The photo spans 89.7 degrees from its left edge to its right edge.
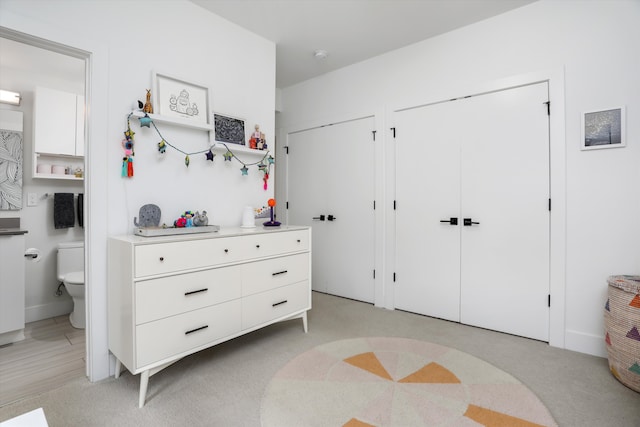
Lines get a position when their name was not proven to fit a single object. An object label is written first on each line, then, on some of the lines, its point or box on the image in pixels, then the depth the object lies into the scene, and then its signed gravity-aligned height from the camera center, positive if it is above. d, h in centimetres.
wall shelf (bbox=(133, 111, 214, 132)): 201 +63
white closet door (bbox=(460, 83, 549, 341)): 243 +2
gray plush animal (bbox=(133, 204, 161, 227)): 204 -1
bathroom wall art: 284 +50
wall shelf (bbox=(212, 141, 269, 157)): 246 +52
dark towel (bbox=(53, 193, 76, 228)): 308 +3
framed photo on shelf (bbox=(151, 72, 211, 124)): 216 +82
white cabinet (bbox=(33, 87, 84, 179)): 298 +80
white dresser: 166 -46
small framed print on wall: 212 +57
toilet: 278 -54
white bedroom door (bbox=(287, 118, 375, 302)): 341 +17
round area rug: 155 -98
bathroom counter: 240 -13
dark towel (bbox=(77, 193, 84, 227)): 321 +6
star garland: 200 +46
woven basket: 178 -67
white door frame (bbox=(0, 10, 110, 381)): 190 +6
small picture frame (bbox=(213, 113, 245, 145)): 249 +68
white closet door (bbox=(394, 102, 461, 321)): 285 +4
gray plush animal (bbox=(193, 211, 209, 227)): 210 -4
